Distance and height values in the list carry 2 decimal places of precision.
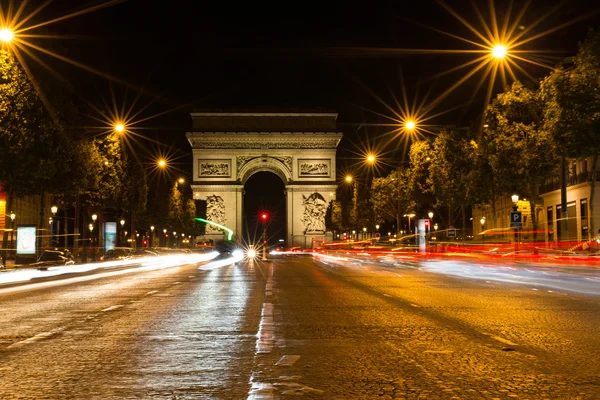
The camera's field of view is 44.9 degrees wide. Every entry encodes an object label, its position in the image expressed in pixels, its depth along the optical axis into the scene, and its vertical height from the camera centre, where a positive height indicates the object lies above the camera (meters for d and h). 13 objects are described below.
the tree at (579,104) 31.03 +5.95
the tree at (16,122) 32.78 +5.67
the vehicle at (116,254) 50.71 -0.83
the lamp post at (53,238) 59.47 +0.45
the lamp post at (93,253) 48.93 -0.69
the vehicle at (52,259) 35.74 -0.80
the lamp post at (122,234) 65.28 +0.96
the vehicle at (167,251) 63.28 -0.83
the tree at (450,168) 51.84 +5.26
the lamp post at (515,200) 37.72 +2.10
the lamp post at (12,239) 33.63 +0.21
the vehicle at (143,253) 57.56 -0.85
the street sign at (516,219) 35.88 +1.04
